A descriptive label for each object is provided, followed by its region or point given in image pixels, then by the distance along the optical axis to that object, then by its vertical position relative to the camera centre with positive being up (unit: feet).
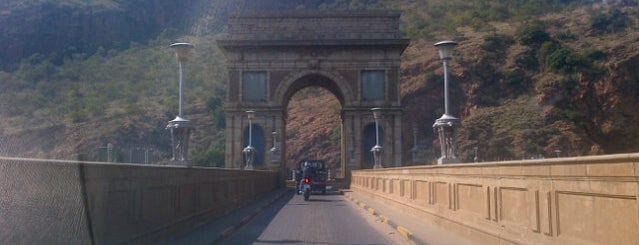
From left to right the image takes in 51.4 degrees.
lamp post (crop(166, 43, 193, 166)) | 68.33 +4.33
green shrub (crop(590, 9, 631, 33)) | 330.34 +76.62
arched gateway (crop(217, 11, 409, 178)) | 181.06 +29.05
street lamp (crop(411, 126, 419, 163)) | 167.60 +5.08
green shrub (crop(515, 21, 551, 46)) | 322.14 +67.54
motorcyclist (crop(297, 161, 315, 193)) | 120.47 +0.52
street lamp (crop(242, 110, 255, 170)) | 156.91 +4.76
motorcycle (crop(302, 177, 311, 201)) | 113.09 -2.58
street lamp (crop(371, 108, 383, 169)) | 154.78 +4.88
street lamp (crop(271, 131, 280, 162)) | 180.22 +6.50
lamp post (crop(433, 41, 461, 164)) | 66.44 +4.68
